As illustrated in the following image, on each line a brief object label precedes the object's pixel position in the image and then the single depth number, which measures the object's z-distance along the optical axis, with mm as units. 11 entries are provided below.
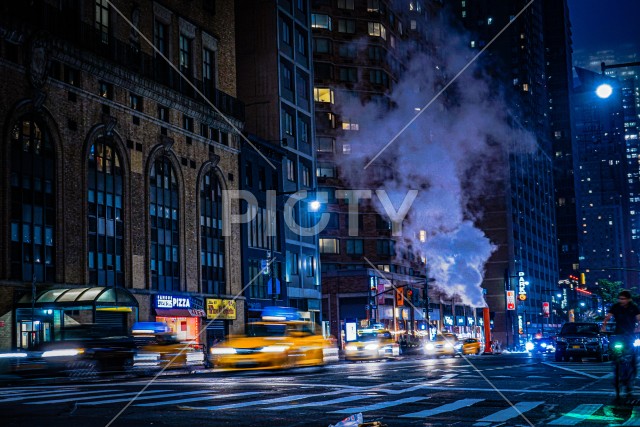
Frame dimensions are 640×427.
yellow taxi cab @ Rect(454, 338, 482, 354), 55341
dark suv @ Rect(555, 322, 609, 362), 35344
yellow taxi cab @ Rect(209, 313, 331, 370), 26922
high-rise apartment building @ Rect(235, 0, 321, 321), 69000
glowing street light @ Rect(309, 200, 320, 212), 47550
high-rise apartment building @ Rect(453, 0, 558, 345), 149500
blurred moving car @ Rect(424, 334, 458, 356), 53219
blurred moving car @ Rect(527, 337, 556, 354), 53062
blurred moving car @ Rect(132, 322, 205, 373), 30516
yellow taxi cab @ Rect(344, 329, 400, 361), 49031
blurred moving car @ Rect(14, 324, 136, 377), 27469
